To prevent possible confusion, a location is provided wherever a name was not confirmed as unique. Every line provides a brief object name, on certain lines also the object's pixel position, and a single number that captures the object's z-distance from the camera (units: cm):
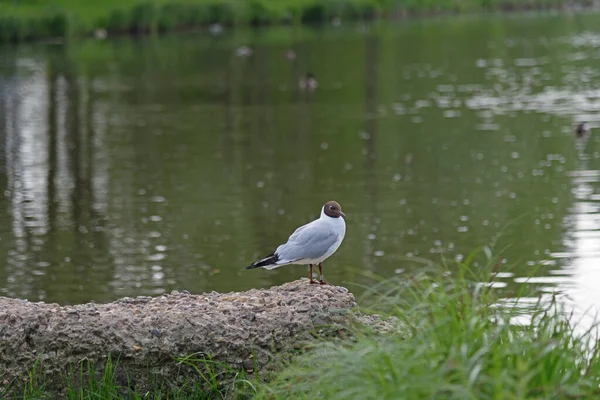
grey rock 1266
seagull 1430
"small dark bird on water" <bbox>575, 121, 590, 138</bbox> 3999
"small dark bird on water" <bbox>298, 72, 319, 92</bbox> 5891
